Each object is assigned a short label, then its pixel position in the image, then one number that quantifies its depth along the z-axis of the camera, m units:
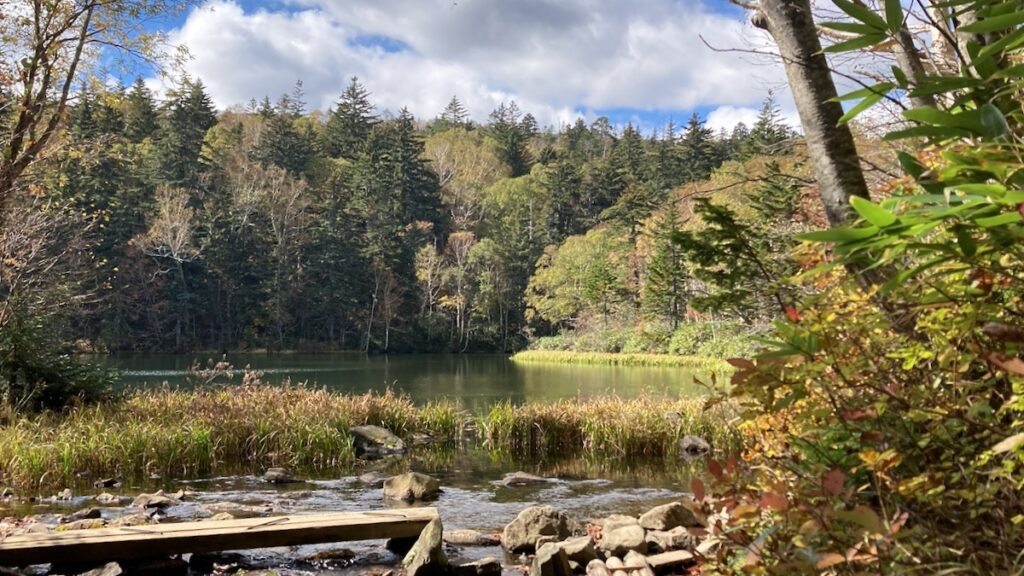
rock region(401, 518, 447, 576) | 5.00
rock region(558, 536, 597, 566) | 5.23
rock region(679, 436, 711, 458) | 11.38
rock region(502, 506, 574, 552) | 5.98
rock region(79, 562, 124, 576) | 4.63
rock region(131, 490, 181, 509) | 7.29
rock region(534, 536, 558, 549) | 5.89
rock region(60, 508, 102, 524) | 6.71
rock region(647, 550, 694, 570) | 5.15
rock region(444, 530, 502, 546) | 6.17
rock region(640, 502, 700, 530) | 6.35
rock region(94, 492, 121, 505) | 7.61
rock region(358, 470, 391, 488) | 9.09
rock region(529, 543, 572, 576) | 4.63
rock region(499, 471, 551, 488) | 9.26
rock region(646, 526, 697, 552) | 5.64
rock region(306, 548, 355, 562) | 5.62
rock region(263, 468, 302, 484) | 9.12
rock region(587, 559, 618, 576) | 4.79
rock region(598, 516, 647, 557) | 5.52
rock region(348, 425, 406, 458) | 11.37
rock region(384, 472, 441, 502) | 8.16
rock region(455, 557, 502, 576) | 5.19
